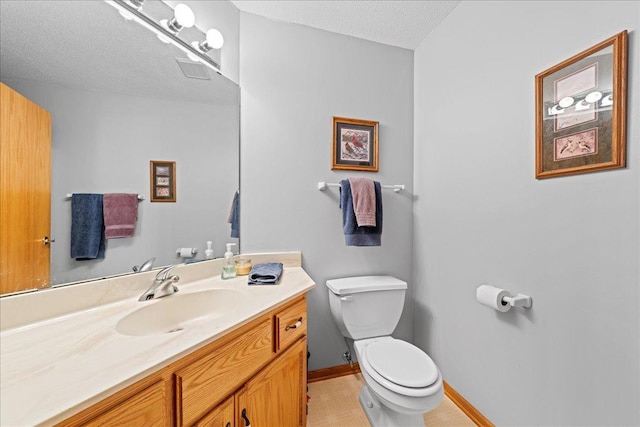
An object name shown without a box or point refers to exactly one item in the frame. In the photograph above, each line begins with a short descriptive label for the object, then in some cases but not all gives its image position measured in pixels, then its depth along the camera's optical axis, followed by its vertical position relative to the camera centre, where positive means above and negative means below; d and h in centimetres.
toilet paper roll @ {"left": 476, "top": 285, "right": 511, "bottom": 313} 106 -40
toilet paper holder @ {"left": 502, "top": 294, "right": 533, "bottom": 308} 102 -39
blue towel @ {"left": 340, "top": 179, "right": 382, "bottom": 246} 148 -10
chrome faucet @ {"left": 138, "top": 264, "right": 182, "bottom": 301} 94 -32
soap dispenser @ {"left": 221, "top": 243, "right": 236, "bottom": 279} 124 -30
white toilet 99 -74
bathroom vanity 46 -38
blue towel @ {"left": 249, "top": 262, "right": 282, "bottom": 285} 114 -32
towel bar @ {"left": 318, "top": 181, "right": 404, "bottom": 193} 153 +19
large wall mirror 81 +41
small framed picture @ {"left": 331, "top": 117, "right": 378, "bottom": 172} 160 +49
